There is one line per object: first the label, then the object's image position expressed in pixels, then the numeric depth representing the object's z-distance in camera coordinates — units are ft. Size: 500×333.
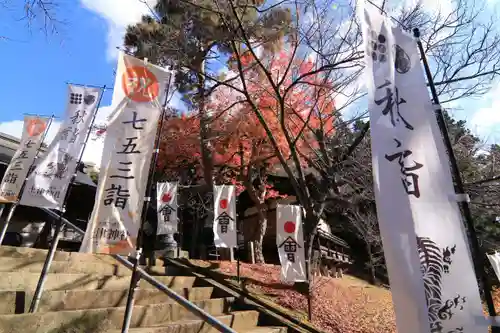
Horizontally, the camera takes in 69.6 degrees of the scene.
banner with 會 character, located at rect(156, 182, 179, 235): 35.12
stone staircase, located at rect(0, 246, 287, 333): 13.73
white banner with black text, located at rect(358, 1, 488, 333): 9.41
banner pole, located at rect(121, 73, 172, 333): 12.92
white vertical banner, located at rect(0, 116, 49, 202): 25.85
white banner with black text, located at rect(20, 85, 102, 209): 20.45
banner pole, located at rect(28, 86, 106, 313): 14.30
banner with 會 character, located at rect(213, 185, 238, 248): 33.81
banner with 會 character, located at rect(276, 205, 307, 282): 28.73
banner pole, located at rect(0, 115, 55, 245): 24.23
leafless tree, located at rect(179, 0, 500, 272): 24.49
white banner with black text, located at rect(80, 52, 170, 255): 13.51
